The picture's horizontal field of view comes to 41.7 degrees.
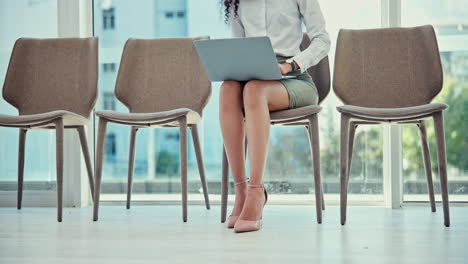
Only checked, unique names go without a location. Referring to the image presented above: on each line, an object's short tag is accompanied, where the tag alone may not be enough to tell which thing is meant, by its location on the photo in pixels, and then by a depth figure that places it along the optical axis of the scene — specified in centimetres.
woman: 217
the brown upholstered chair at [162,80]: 297
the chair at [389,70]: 271
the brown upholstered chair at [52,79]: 302
